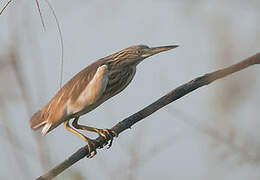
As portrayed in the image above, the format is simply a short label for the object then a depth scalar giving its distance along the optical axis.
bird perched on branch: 9.66
